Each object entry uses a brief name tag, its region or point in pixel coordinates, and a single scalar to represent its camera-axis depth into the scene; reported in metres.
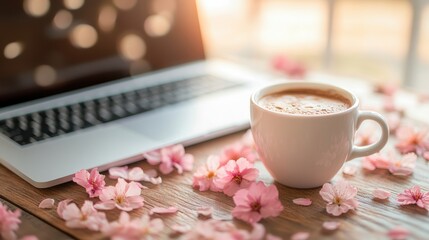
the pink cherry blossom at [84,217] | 0.63
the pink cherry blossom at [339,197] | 0.66
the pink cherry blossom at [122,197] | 0.67
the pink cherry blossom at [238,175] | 0.71
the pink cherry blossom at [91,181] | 0.69
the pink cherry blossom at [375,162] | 0.76
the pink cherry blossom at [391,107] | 0.94
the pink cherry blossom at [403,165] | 0.75
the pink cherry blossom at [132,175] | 0.73
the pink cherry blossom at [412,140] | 0.81
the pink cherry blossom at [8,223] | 0.61
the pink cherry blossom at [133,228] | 0.60
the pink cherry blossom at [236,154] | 0.76
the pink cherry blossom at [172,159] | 0.76
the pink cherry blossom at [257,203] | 0.64
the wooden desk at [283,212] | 0.62
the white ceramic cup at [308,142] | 0.65
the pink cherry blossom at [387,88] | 1.00
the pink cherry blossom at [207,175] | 0.71
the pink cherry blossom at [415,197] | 0.67
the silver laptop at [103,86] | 0.78
